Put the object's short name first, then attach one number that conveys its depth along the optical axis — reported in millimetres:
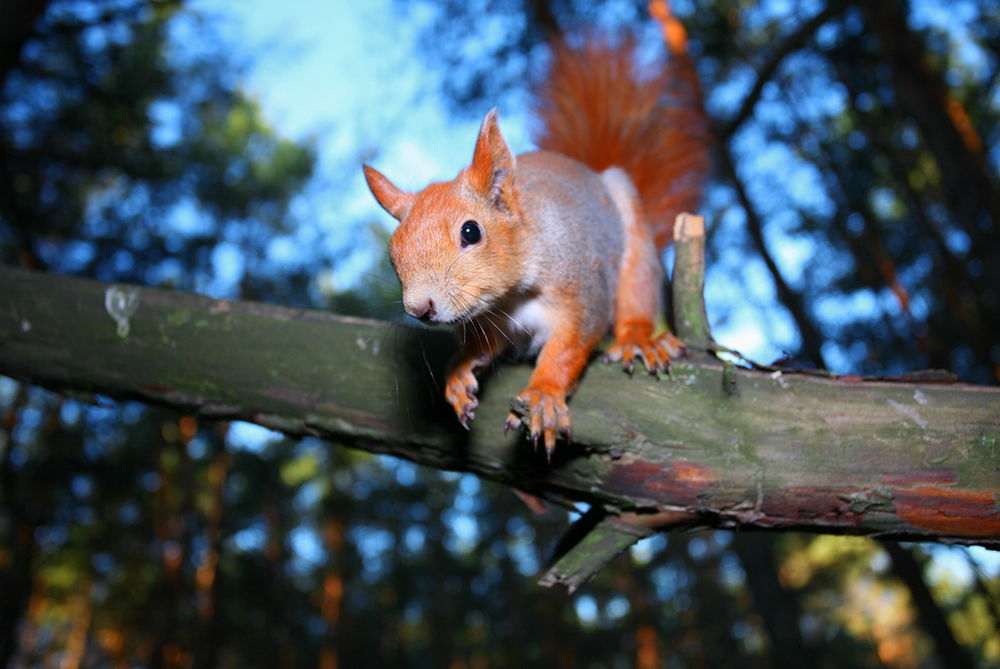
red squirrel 491
